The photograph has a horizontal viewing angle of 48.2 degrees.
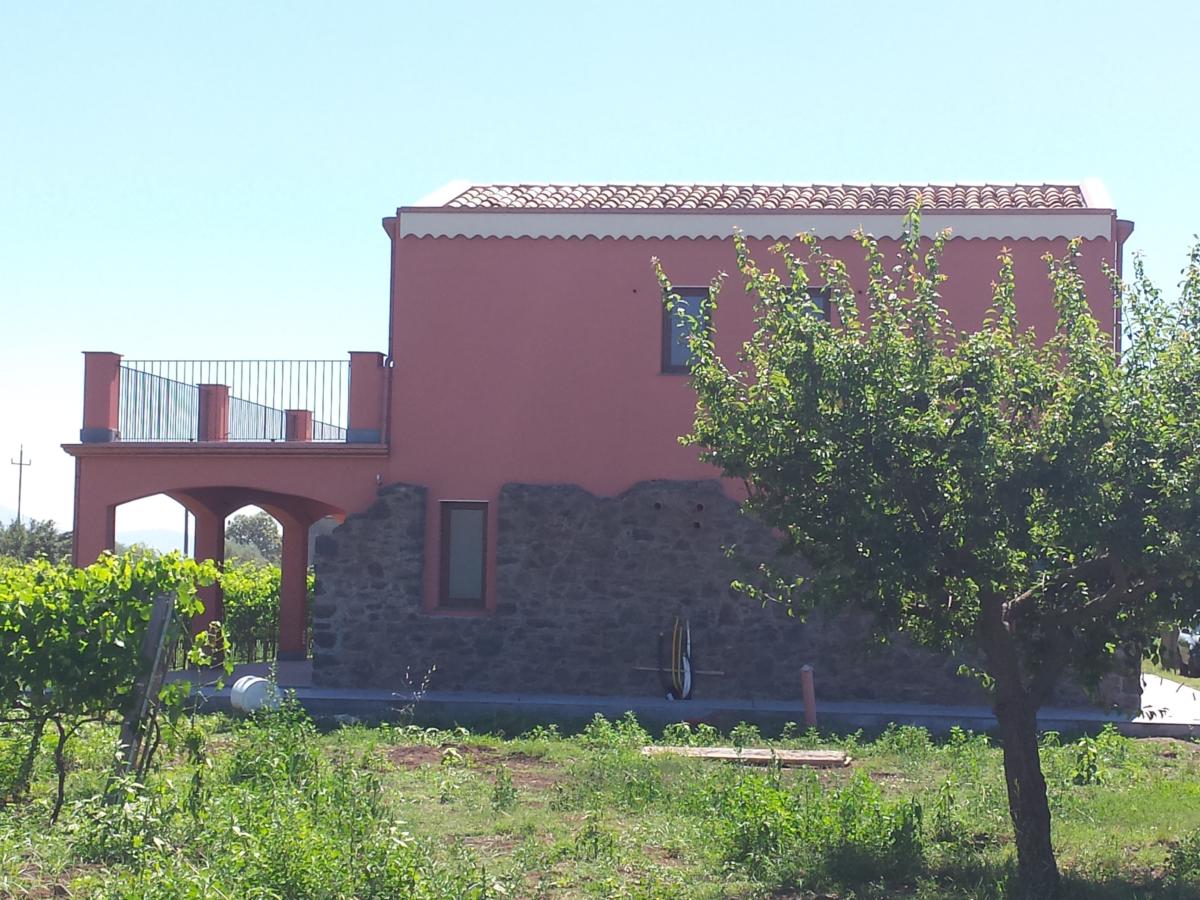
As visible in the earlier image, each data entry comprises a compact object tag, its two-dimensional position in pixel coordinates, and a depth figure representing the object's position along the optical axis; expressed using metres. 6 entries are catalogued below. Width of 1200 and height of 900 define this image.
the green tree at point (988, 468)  6.90
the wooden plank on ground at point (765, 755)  11.52
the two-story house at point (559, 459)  16.02
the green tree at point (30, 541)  46.97
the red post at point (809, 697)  14.02
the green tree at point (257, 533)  80.62
